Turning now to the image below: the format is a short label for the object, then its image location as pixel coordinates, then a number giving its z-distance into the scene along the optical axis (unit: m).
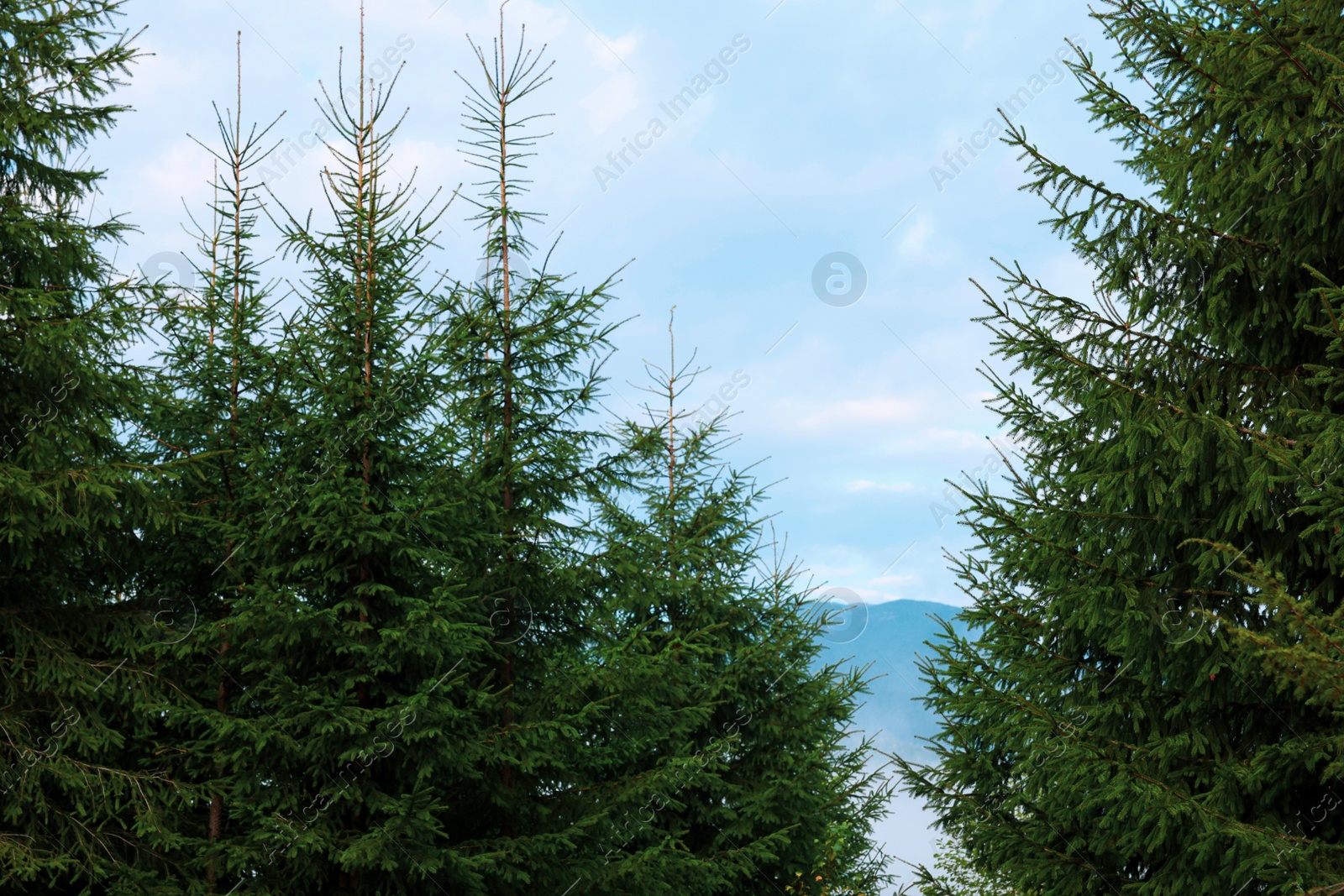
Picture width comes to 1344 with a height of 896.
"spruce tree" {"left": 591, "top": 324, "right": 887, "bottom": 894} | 13.38
